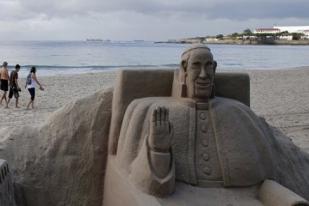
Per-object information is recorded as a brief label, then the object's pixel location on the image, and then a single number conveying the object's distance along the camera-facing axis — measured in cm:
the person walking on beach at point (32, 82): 1288
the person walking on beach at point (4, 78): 1386
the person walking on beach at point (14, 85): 1319
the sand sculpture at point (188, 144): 429
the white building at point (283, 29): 13650
